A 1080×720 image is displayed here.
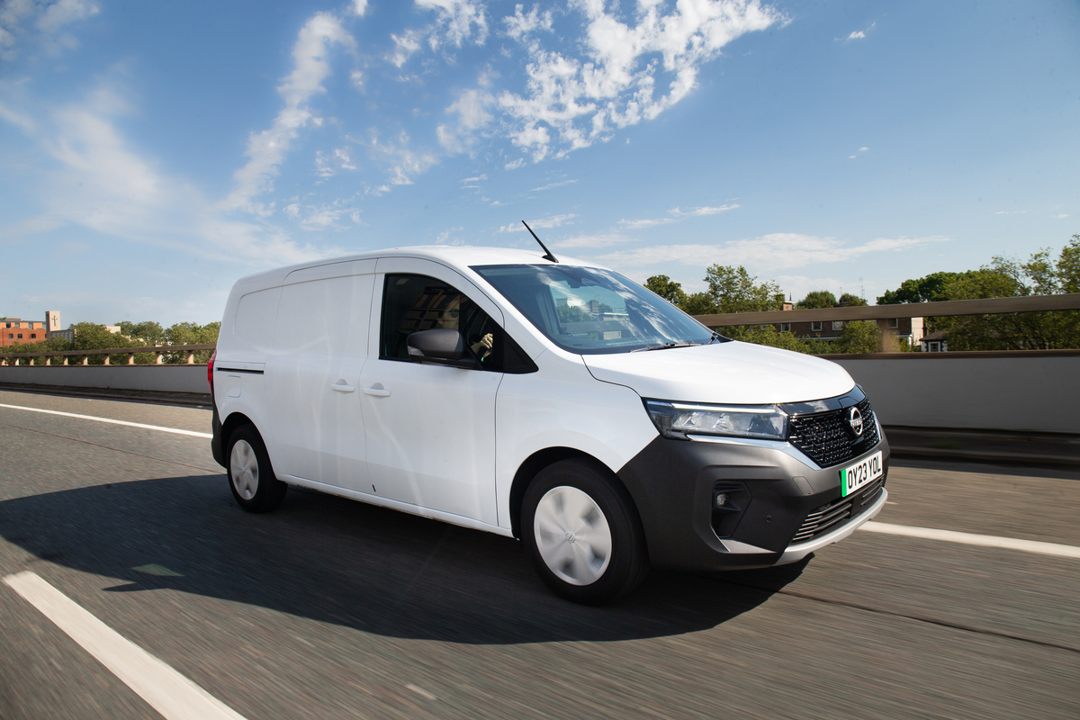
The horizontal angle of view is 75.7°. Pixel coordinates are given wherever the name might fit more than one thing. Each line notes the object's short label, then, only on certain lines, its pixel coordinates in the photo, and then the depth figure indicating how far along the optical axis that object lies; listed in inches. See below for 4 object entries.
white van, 110.5
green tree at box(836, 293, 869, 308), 4985.2
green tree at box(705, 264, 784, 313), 5270.7
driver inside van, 139.9
